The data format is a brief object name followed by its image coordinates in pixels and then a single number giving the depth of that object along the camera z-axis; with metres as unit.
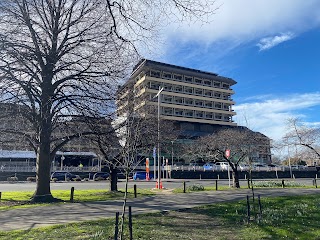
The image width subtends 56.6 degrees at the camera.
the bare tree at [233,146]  25.59
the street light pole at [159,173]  24.36
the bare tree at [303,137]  26.39
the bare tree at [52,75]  13.02
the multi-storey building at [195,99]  69.62
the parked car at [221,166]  50.84
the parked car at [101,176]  43.31
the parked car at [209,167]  49.67
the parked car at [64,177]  40.66
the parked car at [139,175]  44.59
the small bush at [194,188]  22.18
